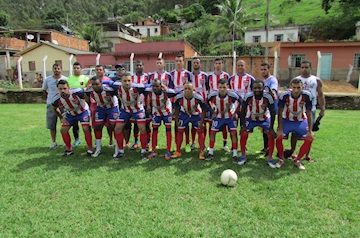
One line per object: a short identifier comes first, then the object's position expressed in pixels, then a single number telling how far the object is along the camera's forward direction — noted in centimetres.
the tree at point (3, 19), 6066
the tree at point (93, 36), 4409
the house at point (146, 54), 2752
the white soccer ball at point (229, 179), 444
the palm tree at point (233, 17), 3334
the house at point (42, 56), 2933
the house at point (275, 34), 4144
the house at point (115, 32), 5084
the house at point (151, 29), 6931
